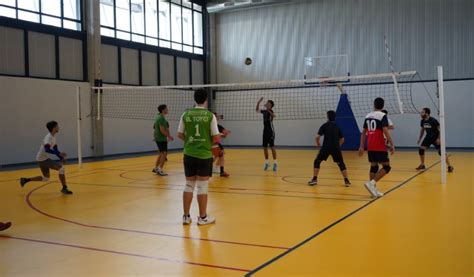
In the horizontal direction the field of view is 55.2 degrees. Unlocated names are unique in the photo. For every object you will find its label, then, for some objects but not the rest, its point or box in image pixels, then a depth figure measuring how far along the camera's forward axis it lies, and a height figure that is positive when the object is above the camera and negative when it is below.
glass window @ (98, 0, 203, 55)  20.27 +4.85
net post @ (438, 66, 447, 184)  9.77 -0.06
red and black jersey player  8.25 -0.45
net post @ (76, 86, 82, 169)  14.42 -0.19
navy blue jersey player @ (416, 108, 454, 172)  12.00 -0.36
